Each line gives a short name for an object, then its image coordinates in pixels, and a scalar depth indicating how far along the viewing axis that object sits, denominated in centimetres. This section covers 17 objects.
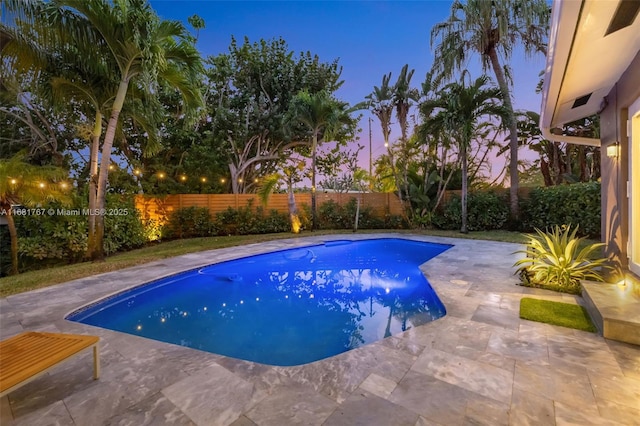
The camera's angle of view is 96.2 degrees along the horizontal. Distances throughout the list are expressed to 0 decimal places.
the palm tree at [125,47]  602
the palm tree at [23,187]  621
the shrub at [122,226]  877
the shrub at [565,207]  922
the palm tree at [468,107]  1001
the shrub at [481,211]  1164
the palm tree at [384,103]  1211
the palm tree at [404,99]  1177
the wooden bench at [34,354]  192
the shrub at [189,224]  1210
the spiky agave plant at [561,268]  461
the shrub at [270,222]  1304
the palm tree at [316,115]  1185
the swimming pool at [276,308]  366
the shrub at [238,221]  1270
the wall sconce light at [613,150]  413
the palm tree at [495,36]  946
